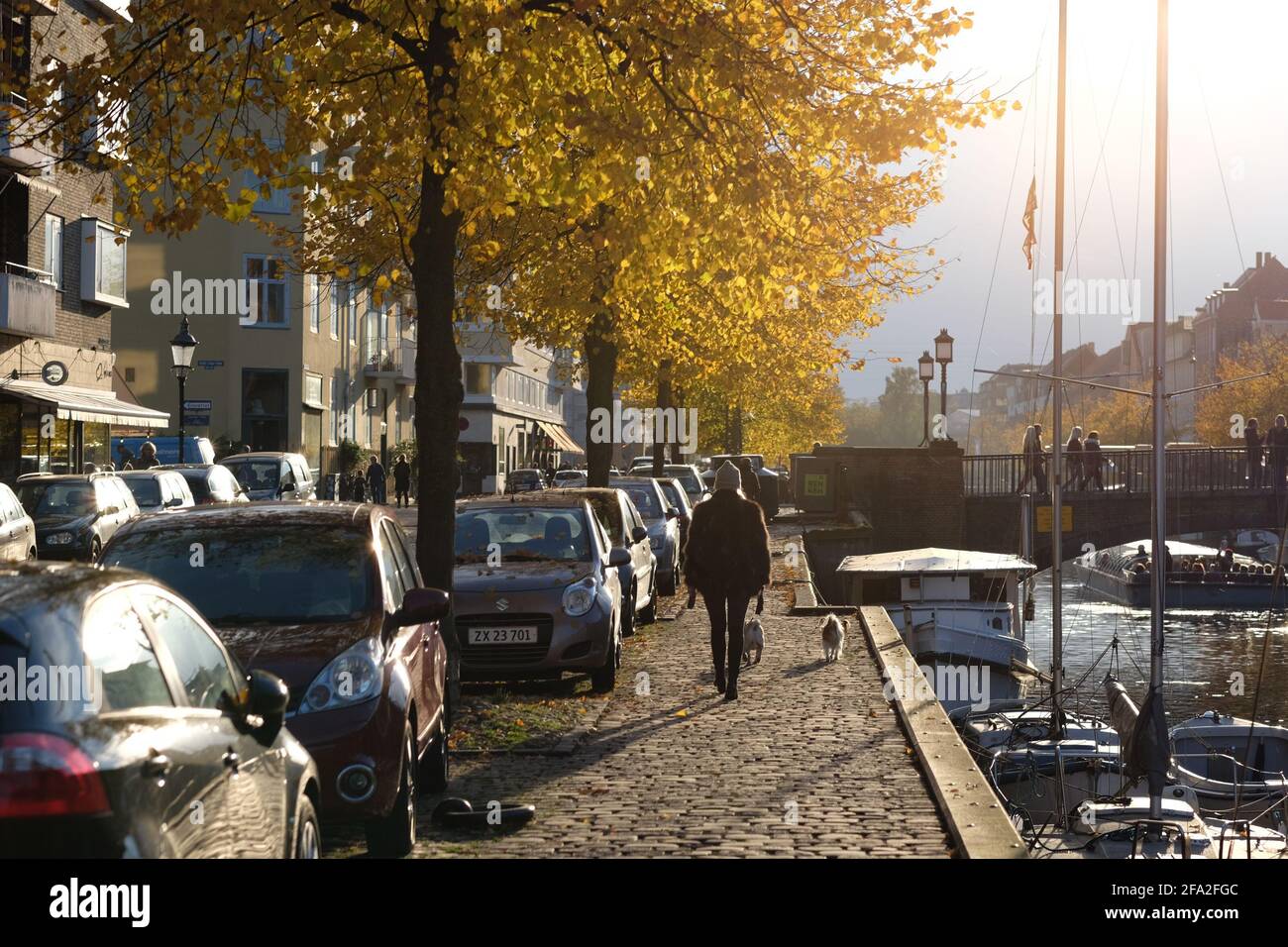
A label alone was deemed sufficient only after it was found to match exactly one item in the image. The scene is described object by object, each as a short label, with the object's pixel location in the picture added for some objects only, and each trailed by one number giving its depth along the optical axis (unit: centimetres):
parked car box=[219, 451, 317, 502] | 3891
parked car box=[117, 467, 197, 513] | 2903
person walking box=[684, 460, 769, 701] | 1450
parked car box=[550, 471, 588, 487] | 6562
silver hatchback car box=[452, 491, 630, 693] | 1466
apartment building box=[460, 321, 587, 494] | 8456
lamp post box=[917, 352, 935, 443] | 4772
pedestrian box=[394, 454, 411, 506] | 5894
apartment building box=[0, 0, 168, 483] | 3647
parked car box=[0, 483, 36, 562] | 2108
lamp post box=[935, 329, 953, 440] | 4353
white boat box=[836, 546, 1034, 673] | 3647
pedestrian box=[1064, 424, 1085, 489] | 5209
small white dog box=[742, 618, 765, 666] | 1726
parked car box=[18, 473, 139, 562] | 2483
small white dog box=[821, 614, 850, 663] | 1758
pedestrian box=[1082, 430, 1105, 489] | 5146
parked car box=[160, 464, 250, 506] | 3180
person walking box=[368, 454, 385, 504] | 5606
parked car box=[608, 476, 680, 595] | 2655
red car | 782
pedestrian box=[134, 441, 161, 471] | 3741
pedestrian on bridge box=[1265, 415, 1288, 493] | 4891
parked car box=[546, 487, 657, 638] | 1956
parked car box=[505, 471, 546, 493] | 7038
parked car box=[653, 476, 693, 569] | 3203
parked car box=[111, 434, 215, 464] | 4134
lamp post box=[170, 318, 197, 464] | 3547
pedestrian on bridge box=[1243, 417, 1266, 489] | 5031
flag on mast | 3831
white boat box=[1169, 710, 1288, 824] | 2927
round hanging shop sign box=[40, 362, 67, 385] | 3794
